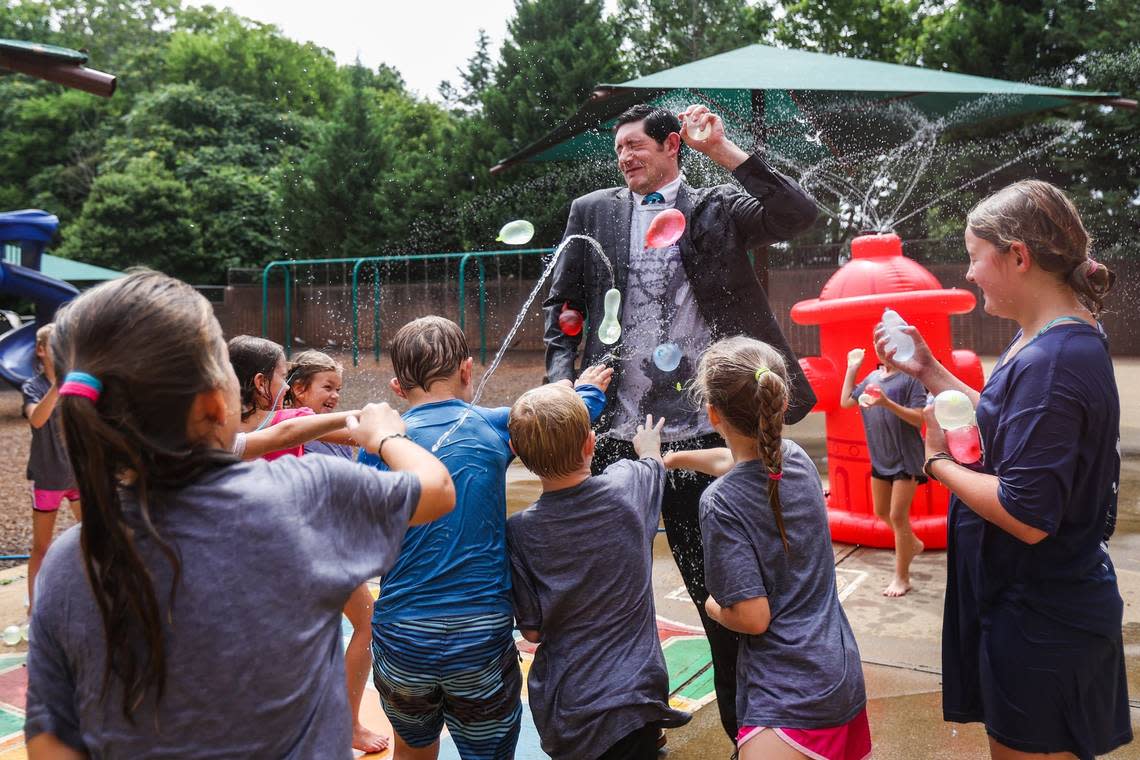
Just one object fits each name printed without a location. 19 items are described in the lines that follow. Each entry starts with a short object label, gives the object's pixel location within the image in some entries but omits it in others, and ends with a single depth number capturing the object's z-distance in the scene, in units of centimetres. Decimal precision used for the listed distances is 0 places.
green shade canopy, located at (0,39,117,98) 473
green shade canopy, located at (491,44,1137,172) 627
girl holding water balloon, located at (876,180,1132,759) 175
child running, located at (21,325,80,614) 416
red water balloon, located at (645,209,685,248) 277
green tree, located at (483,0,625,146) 1864
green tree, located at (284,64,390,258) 1831
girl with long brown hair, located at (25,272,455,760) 121
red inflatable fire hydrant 489
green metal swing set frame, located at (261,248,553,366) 1345
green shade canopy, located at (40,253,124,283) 1477
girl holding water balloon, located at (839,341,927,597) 427
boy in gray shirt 205
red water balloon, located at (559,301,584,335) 290
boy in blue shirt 210
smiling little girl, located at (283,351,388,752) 288
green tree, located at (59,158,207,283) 2178
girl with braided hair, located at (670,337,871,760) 193
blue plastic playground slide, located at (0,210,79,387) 459
